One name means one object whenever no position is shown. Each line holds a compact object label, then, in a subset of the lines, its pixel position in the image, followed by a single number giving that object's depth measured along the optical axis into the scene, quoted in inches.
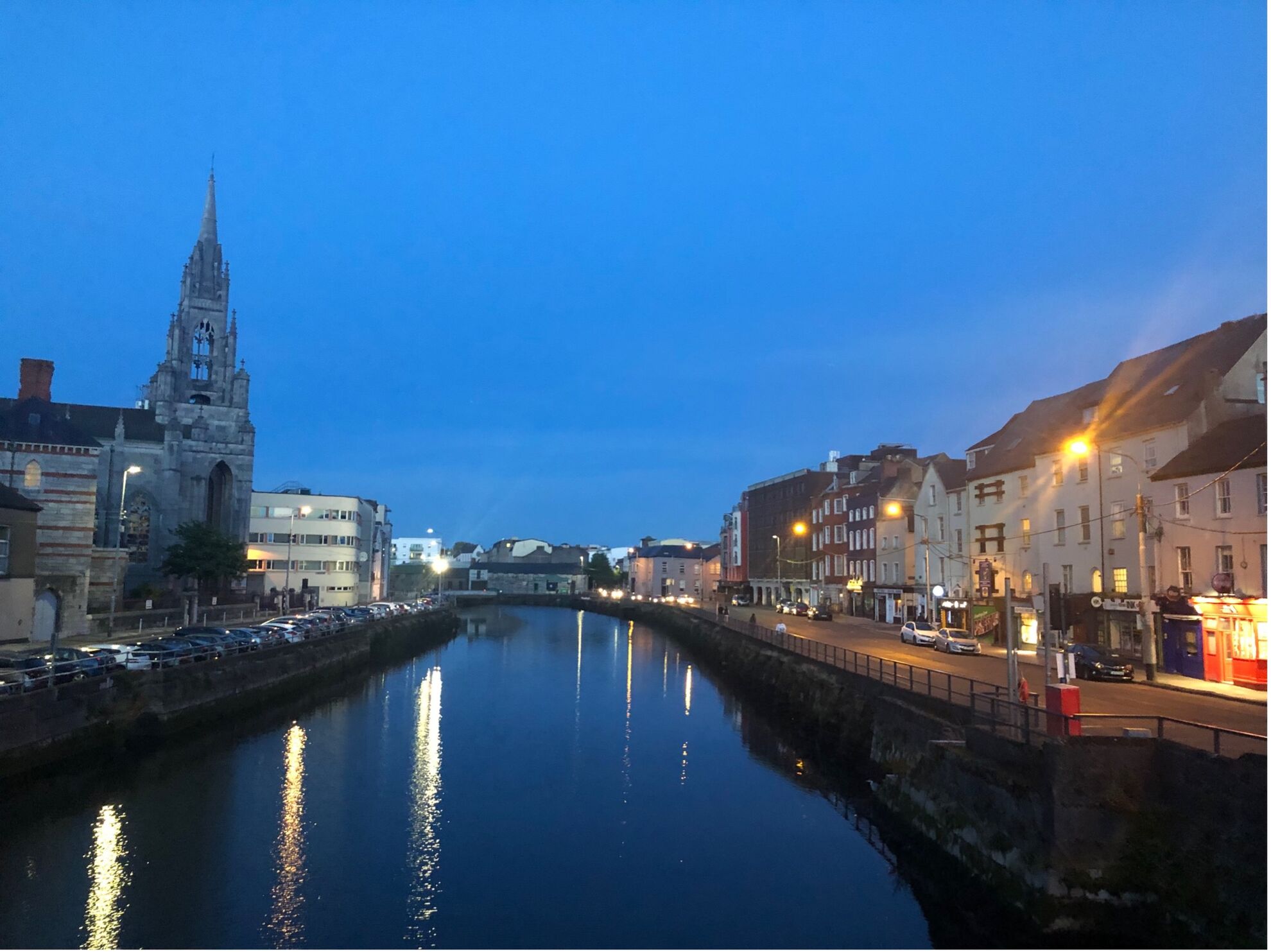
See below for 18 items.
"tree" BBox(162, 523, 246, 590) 2979.8
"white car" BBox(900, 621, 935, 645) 1983.3
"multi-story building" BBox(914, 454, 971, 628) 2367.1
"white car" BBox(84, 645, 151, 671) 1411.2
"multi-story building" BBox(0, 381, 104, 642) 2183.8
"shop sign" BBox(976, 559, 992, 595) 1520.9
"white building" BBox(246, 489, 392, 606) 3954.2
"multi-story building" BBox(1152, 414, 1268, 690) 1225.4
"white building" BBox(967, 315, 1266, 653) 1499.8
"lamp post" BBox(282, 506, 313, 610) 3499.0
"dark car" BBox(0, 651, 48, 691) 1107.9
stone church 3516.2
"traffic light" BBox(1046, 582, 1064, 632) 1090.1
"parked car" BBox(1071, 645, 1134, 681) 1305.4
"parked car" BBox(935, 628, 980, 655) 1784.0
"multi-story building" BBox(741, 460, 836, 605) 3998.5
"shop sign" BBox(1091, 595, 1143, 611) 1556.2
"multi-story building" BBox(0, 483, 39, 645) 1722.4
